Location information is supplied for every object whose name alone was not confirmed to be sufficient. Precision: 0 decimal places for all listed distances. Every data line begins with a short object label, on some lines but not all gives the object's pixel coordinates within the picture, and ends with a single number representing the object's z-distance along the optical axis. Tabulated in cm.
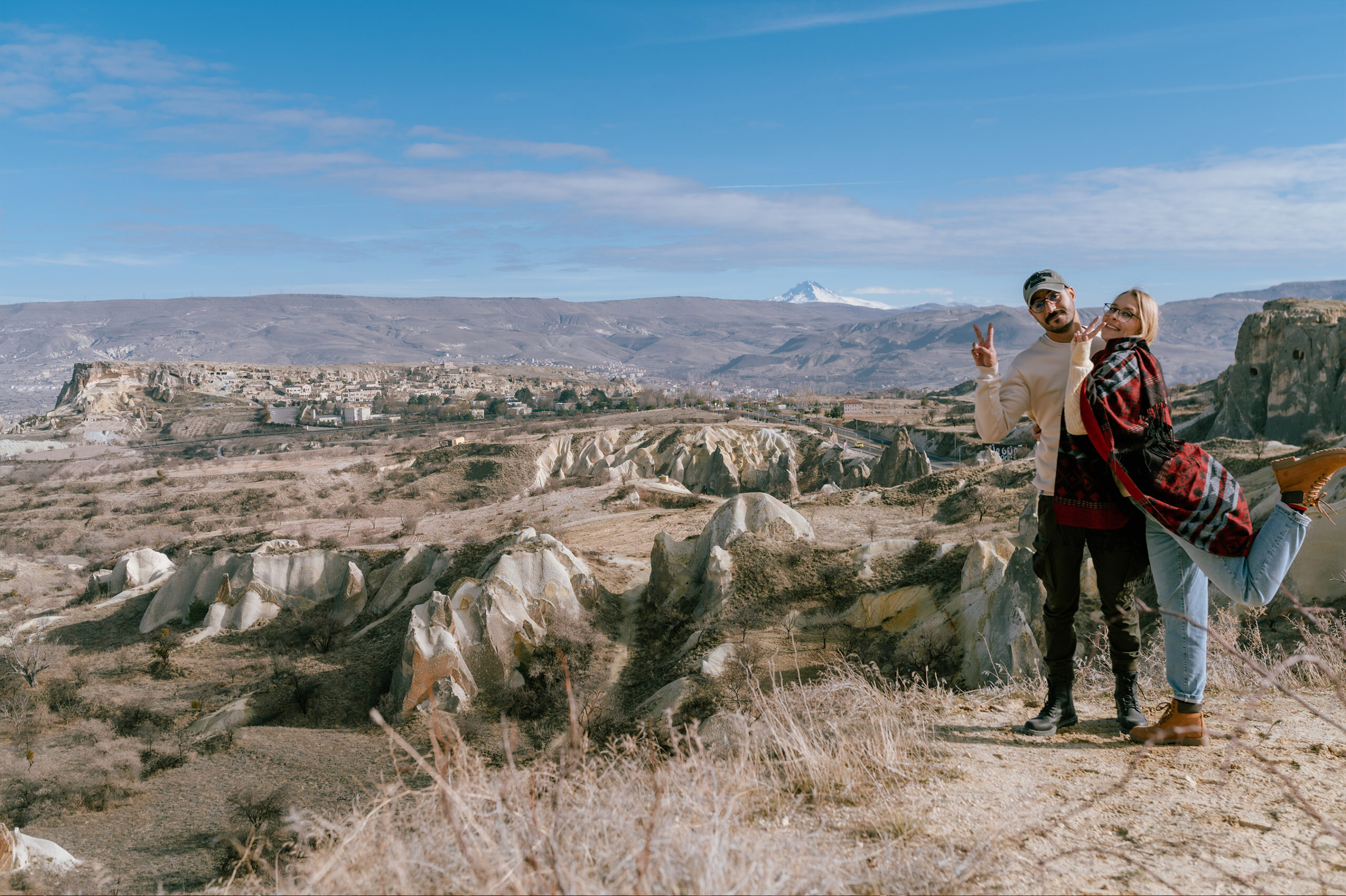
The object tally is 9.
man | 381
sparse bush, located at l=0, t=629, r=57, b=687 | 1656
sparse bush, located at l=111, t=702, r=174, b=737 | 1394
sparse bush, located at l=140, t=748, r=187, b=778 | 1206
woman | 325
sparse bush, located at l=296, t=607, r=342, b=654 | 1739
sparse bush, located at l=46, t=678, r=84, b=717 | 1516
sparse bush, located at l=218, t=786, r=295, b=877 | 866
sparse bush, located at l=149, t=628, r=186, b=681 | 1664
